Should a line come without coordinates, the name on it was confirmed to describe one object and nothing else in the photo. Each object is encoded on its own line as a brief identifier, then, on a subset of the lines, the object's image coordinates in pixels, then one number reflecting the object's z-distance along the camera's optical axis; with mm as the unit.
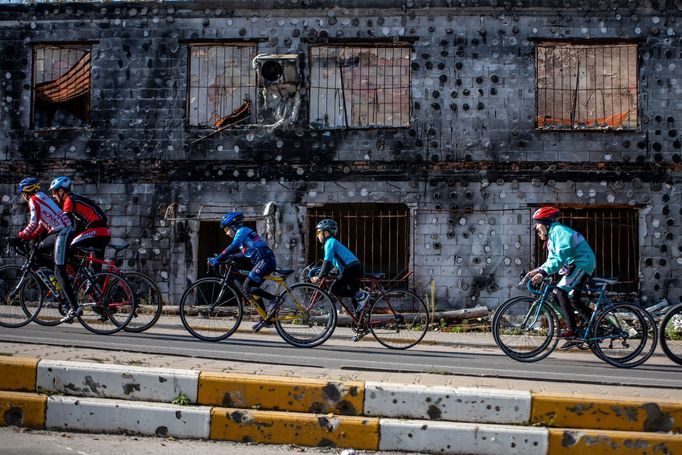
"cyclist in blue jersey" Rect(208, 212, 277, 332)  9273
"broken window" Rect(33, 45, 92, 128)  15430
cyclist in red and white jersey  9234
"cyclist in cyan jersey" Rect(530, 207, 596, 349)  8438
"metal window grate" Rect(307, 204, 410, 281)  14734
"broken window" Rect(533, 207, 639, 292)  14414
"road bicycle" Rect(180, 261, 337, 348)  9188
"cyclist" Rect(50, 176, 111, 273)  9500
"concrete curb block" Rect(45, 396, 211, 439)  5660
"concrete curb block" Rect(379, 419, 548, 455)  5367
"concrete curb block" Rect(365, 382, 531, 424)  5594
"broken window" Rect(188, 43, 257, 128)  15055
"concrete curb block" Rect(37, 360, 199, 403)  5941
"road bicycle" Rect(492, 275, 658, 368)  8430
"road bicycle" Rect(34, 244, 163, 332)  9391
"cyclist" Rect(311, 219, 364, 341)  9375
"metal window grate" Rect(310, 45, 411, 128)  14820
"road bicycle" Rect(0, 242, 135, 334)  9312
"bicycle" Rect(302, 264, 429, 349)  9461
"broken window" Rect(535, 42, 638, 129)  14547
